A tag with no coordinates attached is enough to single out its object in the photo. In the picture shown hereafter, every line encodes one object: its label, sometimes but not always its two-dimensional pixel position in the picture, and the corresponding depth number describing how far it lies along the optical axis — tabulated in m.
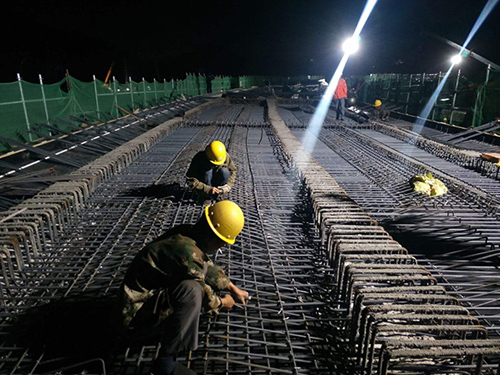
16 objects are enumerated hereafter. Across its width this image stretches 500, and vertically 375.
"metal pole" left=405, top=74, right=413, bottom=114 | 20.42
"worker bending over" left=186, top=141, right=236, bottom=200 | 5.00
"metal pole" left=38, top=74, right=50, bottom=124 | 10.88
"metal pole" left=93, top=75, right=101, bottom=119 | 14.15
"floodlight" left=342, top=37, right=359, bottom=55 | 31.81
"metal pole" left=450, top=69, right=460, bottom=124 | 15.73
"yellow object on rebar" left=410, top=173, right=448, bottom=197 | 6.20
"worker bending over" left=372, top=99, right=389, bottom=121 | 17.03
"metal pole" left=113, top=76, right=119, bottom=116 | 15.32
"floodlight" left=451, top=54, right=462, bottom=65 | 18.03
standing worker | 14.95
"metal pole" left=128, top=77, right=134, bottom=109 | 17.42
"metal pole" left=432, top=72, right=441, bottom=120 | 17.61
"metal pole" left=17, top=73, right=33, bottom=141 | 9.80
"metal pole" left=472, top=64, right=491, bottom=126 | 14.00
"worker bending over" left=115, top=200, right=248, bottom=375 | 2.32
